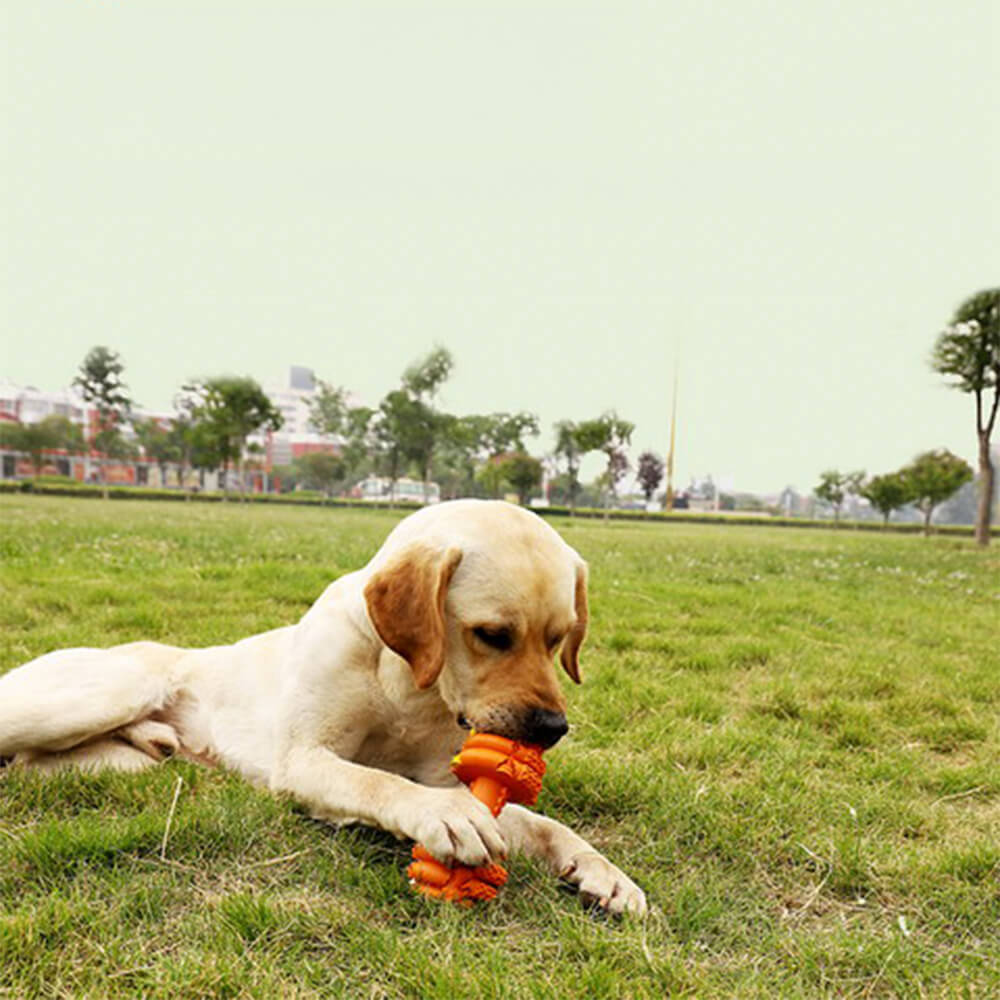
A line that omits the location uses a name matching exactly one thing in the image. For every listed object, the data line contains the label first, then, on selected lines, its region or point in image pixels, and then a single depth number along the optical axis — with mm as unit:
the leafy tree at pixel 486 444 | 61188
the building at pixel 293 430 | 92688
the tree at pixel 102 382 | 48031
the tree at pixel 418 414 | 52625
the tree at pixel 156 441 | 76375
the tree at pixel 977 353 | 24578
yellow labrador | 2350
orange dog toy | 2150
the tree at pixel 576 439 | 42844
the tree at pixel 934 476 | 50781
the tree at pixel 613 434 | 42938
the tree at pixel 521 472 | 58438
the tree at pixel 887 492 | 55688
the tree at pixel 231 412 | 51312
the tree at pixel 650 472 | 73438
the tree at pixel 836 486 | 73875
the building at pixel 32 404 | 81438
